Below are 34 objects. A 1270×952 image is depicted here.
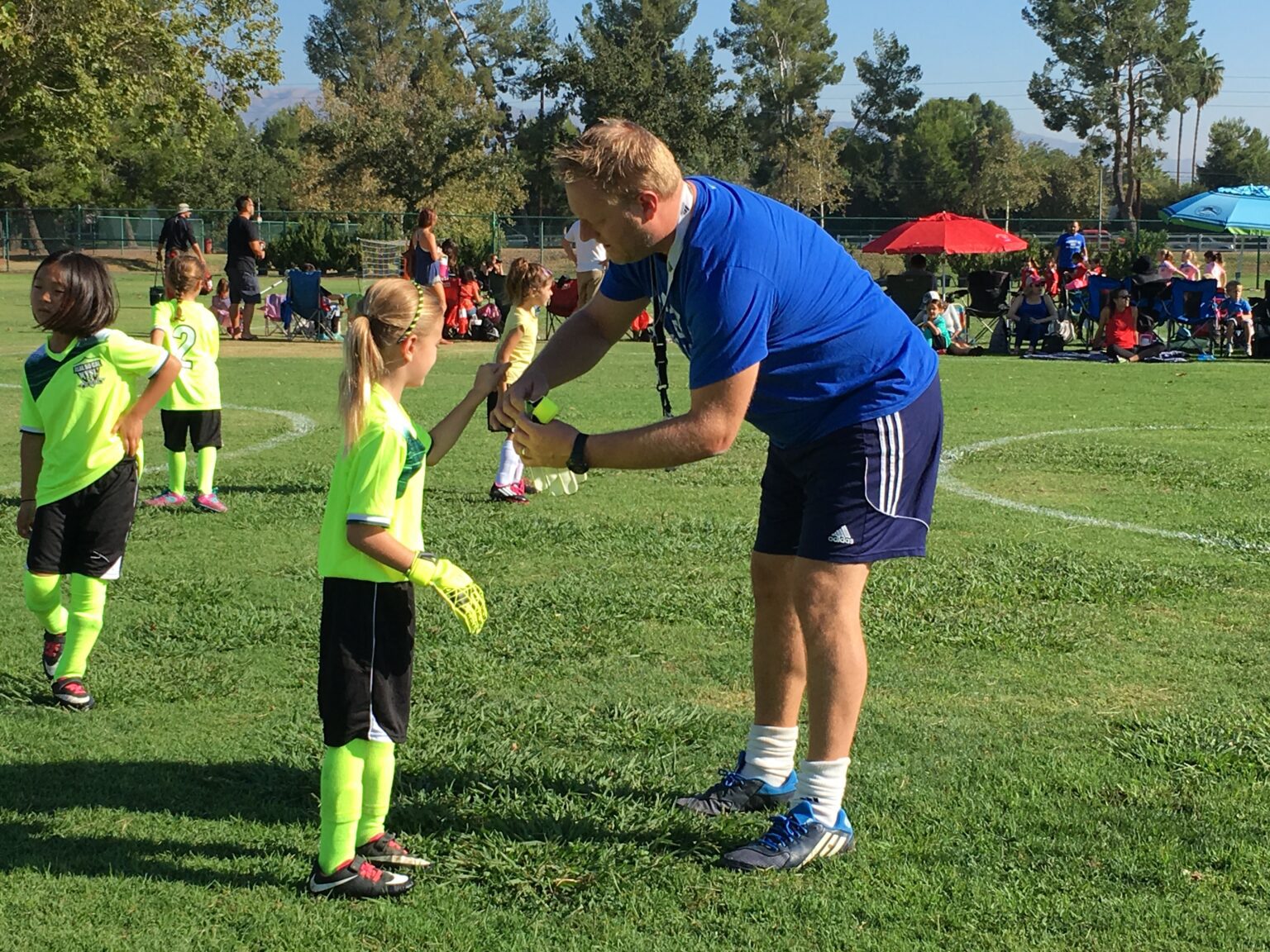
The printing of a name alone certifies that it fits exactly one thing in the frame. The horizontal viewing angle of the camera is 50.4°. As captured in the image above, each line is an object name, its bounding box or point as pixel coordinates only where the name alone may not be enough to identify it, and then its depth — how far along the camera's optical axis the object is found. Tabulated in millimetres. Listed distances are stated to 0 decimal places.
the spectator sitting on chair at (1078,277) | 22719
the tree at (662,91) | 73688
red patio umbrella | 26000
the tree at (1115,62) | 90688
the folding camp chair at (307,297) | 21109
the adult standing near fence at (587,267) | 11672
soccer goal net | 34156
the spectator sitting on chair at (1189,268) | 23844
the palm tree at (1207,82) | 94812
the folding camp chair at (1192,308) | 20344
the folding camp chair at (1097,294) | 21141
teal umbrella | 22188
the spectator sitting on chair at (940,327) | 20578
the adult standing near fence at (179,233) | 18986
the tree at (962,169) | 94438
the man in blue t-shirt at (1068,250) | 24562
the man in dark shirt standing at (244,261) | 19062
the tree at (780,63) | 97125
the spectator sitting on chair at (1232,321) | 20453
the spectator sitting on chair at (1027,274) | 21016
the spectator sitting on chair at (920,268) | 22594
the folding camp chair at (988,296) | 21750
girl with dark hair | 4879
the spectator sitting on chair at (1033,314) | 20969
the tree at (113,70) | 39938
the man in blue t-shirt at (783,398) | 3332
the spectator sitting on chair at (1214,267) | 22125
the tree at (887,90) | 113812
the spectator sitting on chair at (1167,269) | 22984
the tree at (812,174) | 82938
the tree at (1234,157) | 108688
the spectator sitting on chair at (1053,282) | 23731
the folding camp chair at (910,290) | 22781
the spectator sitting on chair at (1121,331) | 19453
